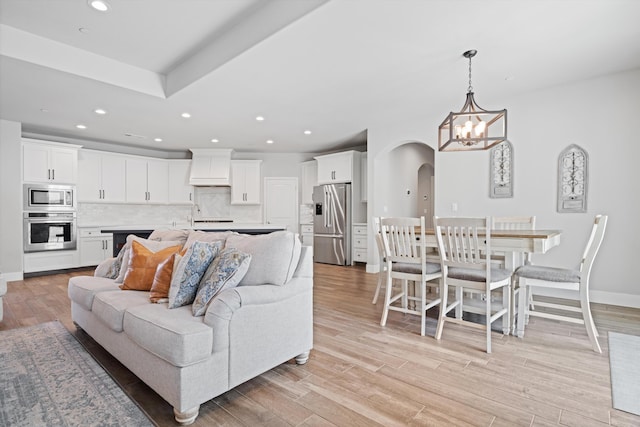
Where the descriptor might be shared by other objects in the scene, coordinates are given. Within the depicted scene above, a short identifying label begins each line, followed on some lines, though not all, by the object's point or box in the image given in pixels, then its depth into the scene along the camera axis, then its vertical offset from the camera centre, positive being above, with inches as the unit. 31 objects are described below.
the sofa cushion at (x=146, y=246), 109.3 -13.0
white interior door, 308.2 +5.2
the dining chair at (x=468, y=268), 99.9 -19.9
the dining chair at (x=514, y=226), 119.5 -7.9
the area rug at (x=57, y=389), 65.5 -42.2
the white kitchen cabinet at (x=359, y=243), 257.4 -27.4
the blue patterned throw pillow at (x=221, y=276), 73.6 -16.0
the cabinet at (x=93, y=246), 238.1 -28.3
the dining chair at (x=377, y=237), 134.9 -12.0
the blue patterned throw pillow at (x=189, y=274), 79.4 -16.4
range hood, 286.4 +36.7
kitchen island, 172.1 -11.7
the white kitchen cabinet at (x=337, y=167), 259.4 +34.2
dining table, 101.7 -11.1
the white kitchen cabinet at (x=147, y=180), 268.4 +23.7
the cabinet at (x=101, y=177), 244.7 +24.2
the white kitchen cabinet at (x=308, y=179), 300.7 +28.0
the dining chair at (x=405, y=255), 115.6 -17.4
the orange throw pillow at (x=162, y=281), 85.6 -19.6
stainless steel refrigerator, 260.5 -12.4
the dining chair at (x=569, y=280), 98.0 -22.3
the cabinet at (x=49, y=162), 213.9 +31.7
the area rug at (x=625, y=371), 71.0 -41.7
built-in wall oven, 212.8 -6.5
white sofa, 63.7 -27.2
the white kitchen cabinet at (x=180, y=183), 288.8 +22.7
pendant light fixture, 116.0 +30.2
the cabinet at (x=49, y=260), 213.5 -35.7
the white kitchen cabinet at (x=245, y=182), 298.4 +24.2
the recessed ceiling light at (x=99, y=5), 101.8 +64.4
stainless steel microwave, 212.8 +7.3
